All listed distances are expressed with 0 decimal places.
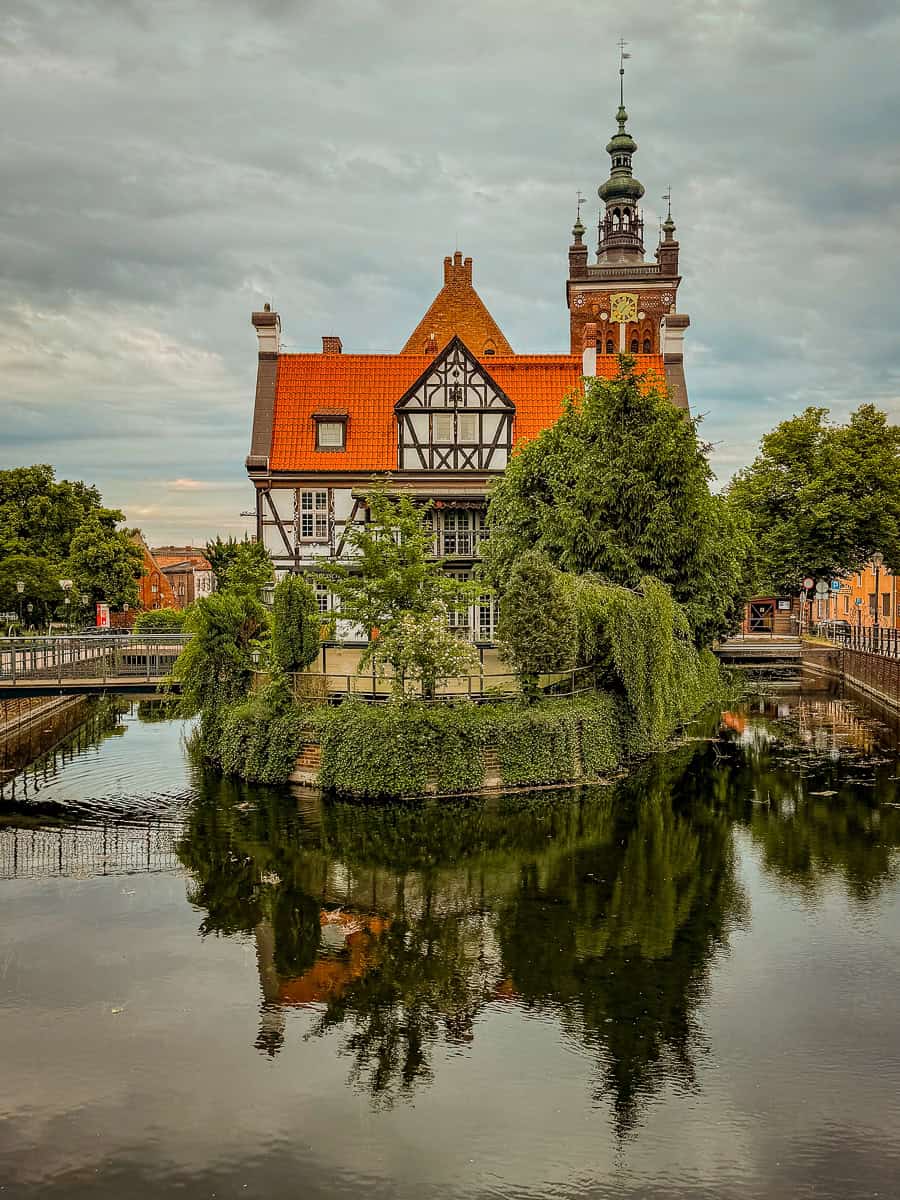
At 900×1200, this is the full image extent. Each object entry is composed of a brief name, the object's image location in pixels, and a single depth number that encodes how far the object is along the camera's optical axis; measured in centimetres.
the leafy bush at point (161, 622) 3862
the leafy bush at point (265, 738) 2153
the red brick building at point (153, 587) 8212
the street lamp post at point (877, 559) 4606
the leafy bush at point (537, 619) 2173
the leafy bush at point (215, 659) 2398
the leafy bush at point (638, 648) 2289
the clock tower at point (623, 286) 6119
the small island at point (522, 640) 2061
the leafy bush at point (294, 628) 2212
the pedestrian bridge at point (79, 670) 2444
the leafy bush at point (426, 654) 2053
